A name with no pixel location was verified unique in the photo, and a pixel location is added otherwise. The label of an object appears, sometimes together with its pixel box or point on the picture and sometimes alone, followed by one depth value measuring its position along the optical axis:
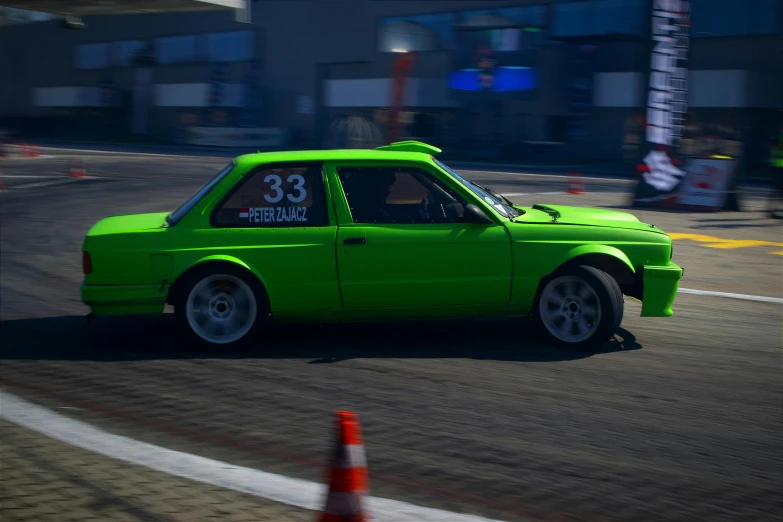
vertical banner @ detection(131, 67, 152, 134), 66.25
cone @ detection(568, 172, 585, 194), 22.78
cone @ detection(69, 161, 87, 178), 26.79
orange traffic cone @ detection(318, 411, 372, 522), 3.18
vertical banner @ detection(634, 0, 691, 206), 17.88
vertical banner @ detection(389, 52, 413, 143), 50.97
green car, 6.86
